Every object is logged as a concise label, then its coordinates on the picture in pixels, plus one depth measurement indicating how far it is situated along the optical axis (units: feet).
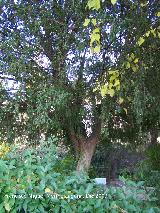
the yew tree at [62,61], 10.85
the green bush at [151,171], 8.58
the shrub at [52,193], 4.79
